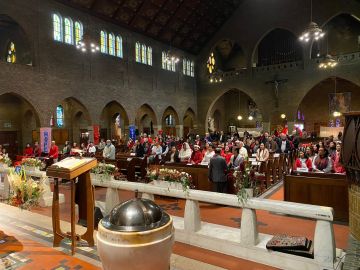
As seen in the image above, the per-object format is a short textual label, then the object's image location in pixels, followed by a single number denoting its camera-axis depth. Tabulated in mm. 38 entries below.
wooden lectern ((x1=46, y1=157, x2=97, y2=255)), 3785
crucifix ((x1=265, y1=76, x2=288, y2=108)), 24812
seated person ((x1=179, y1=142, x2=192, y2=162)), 11674
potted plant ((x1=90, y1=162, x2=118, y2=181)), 6219
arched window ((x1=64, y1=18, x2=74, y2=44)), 17731
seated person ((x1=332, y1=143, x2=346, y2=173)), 7888
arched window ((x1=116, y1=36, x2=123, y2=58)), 21109
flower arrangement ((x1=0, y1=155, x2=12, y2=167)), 8727
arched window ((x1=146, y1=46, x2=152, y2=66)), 23764
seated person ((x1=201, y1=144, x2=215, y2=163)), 10073
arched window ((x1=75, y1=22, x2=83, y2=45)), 18188
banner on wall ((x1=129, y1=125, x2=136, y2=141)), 21641
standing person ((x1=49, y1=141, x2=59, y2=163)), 12641
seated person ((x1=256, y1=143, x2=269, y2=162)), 10141
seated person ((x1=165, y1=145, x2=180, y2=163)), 11016
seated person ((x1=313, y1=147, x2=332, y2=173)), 7980
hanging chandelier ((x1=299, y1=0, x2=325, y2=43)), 13331
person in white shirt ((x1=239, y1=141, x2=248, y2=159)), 9606
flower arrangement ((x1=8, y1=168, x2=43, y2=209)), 6000
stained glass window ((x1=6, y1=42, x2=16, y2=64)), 18962
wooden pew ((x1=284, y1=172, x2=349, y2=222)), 6320
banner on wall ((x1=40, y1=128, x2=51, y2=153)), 16469
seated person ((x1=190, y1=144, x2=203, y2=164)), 10555
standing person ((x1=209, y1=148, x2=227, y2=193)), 7527
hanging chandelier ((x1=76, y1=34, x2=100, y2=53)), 12703
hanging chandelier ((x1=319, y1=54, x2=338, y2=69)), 18928
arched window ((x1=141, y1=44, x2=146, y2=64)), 23238
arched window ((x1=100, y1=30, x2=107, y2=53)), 19919
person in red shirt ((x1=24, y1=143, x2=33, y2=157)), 14366
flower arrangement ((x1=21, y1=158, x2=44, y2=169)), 8305
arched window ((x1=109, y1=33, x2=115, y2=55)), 20697
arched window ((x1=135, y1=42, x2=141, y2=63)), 22688
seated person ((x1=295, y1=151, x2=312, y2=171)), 8792
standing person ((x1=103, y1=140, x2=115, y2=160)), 12461
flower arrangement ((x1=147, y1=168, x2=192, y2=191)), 6368
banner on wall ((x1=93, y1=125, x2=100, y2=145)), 19375
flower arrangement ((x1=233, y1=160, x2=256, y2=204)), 5129
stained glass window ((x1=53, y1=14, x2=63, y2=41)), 17172
